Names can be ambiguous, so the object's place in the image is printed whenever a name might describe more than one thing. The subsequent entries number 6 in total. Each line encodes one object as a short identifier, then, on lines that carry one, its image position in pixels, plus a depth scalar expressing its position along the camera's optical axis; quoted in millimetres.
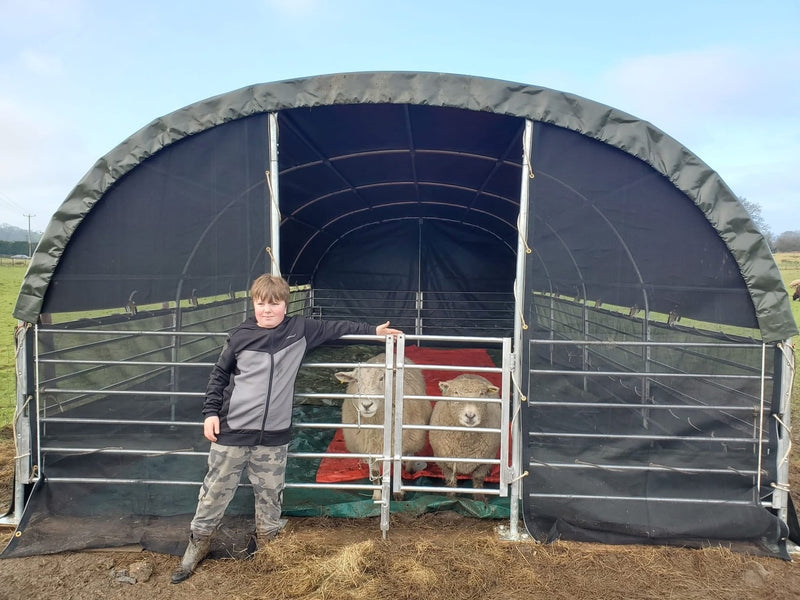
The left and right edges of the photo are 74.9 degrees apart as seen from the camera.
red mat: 5422
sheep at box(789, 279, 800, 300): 23781
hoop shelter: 4270
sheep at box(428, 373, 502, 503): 5191
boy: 3844
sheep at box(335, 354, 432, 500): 5000
